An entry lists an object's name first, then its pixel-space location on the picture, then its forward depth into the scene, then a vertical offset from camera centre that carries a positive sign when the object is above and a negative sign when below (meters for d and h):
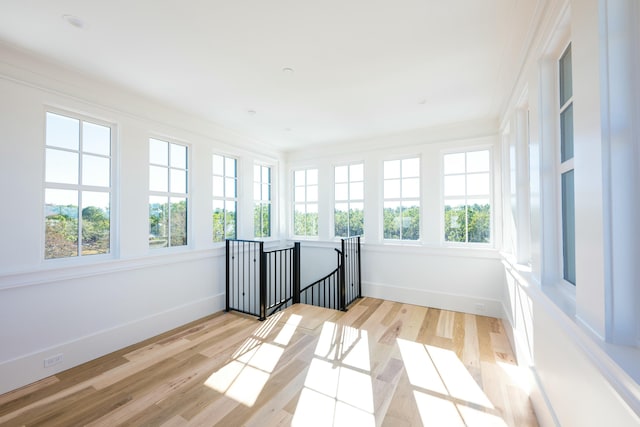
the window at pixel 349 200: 4.87 +0.29
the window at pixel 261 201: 4.94 +0.29
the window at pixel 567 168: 1.64 +0.30
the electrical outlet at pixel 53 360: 2.39 -1.28
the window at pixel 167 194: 3.36 +0.29
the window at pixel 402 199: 4.38 +0.28
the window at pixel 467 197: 3.91 +0.29
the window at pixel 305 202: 5.35 +0.28
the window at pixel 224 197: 4.14 +0.30
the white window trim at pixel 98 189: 2.46 +0.23
